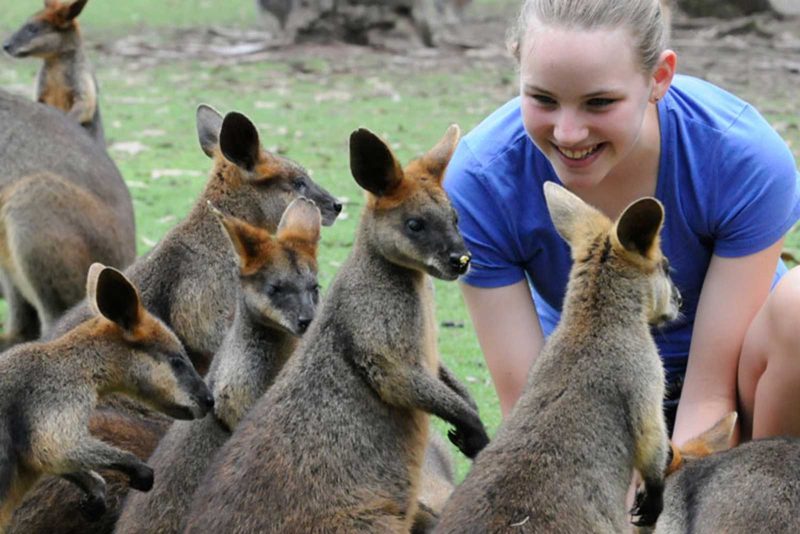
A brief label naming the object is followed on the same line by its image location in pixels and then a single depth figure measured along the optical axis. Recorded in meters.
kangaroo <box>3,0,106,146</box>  6.24
